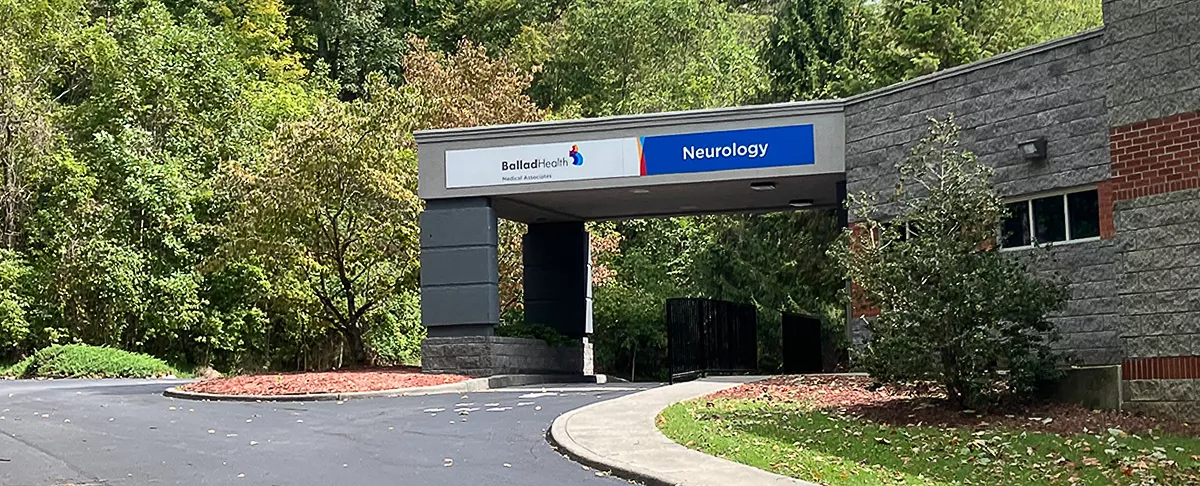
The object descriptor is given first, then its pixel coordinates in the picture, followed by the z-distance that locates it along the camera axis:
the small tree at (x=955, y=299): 14.59
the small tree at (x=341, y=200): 24.77
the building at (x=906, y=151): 13.79
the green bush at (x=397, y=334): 35.91
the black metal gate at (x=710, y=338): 24.62
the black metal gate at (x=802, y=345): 28.66
